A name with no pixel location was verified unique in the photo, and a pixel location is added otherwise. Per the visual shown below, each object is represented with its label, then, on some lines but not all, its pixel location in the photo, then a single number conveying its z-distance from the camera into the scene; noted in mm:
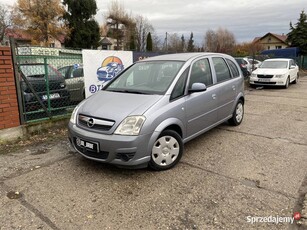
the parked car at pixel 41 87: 5293
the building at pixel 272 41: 67250
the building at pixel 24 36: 29267
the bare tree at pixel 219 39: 56438
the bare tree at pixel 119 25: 34906
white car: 12320
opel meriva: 3314
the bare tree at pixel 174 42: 51388
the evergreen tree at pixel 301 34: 31812
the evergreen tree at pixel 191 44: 47781
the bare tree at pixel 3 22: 33812
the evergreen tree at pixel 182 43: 49369
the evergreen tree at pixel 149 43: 40622
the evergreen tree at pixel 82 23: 26109
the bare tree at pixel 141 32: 42397
